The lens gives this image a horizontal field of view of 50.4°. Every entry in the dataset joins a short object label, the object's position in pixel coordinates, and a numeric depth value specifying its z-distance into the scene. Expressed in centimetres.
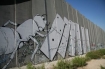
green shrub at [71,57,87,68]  591
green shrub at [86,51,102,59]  904
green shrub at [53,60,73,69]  504
